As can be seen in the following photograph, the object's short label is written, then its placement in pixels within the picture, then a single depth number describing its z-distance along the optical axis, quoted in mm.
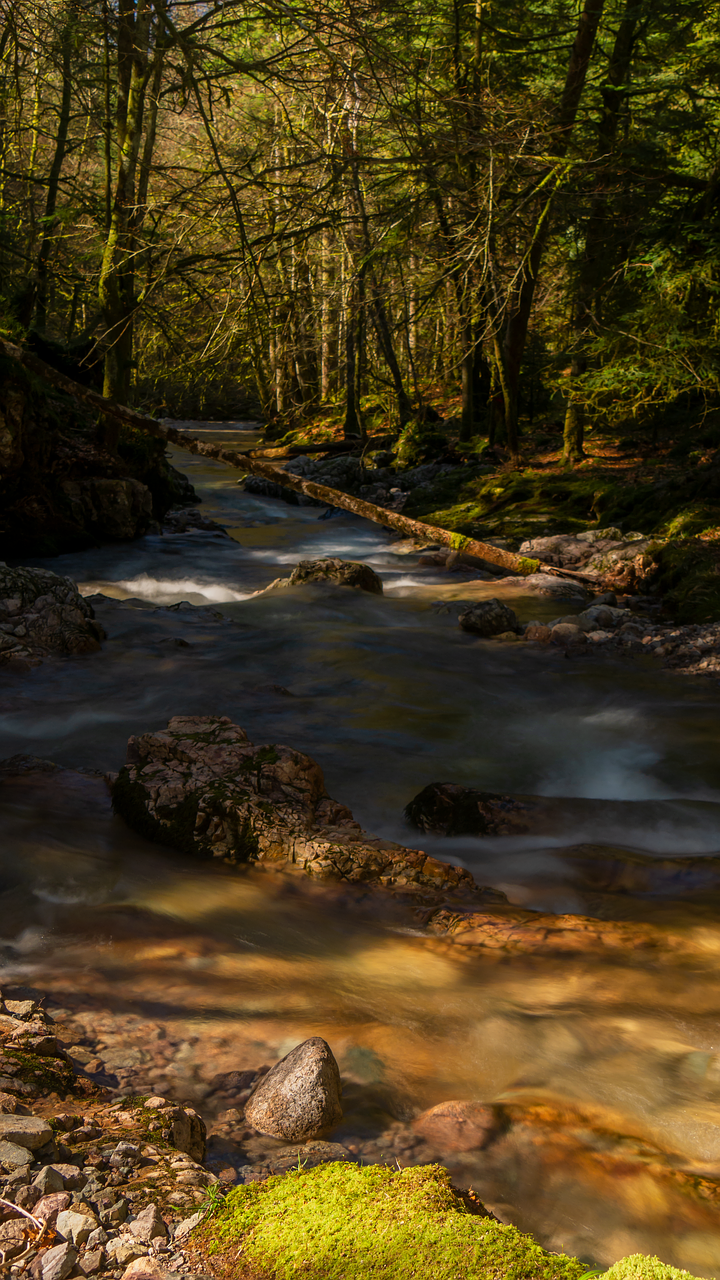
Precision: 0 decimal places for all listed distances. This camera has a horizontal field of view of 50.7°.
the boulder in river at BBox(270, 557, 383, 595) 10672
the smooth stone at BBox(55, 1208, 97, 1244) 1337
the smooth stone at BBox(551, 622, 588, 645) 8665
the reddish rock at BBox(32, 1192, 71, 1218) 1362
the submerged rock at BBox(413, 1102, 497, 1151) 1941
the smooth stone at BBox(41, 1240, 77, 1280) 1272
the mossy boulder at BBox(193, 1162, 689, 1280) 1380
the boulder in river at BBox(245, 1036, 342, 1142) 1911
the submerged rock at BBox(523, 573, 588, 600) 10992
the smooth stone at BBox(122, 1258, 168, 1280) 1312
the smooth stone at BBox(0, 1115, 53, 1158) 1503
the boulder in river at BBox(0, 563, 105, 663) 7051
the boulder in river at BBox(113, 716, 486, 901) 3607
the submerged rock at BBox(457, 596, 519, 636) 9078
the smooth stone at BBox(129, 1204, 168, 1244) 1396
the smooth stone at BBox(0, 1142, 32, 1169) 1441
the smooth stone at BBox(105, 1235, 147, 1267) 1332
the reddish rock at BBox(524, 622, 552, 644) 8781
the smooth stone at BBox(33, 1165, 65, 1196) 1410
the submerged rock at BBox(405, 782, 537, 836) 4336
